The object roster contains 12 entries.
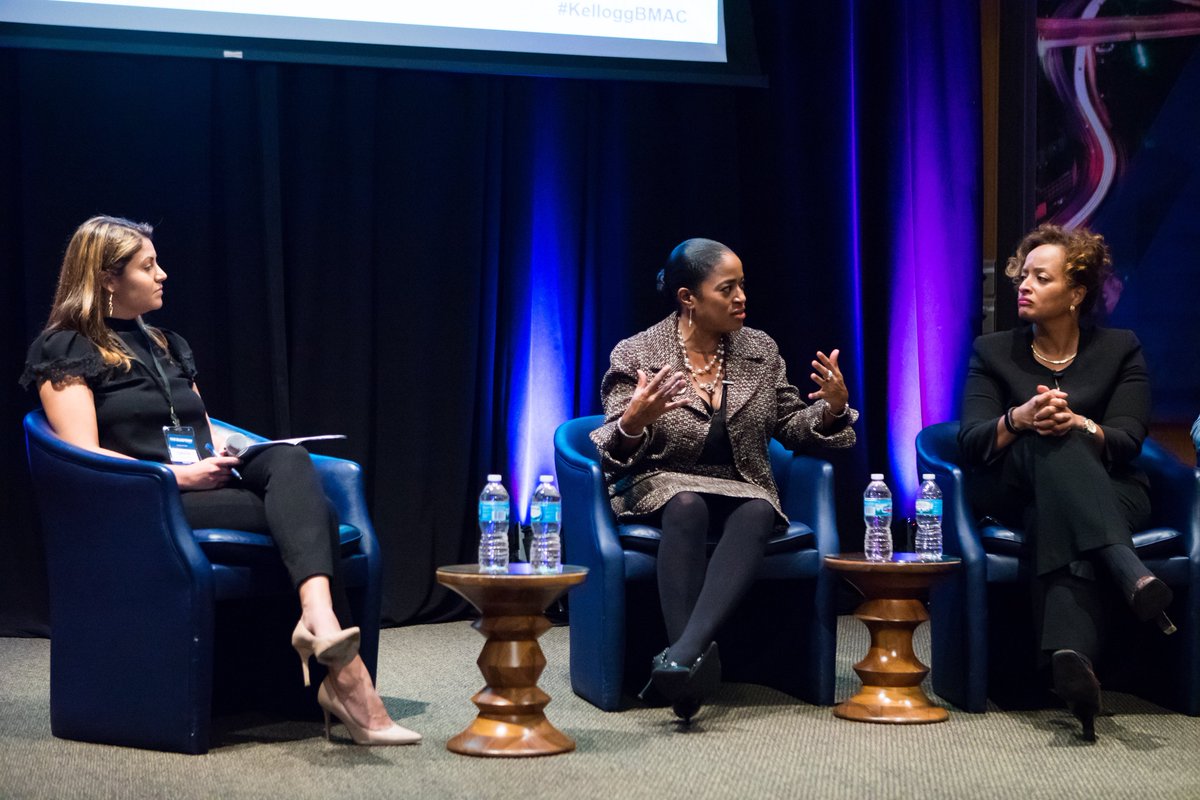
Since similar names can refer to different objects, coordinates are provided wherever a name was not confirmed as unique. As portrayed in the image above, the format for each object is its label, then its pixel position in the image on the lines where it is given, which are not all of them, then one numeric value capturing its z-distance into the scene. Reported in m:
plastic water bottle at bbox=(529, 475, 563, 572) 5.54
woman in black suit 5.86
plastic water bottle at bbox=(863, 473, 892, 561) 6.41
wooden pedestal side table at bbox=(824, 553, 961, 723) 6.11
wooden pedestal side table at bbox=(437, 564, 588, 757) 5.32
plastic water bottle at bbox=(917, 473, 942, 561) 6.63
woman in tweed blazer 6.11
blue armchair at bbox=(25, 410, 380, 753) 5.34
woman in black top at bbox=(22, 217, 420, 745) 5.45
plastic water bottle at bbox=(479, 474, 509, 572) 5.58
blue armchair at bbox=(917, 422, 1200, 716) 6.34
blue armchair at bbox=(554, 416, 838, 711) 6.30
